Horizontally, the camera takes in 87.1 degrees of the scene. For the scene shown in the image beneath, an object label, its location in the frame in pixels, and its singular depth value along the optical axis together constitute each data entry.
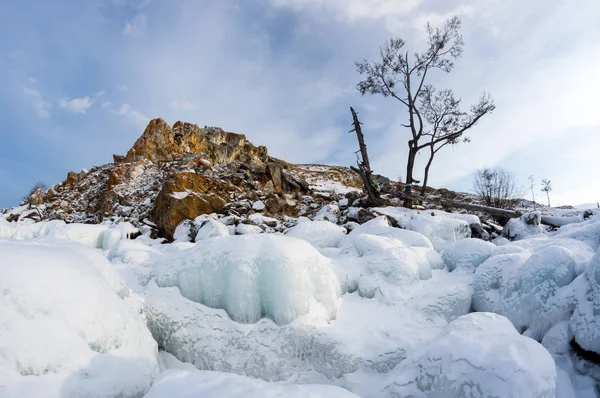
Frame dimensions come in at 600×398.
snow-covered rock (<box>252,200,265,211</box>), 12.29
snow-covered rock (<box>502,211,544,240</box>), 8.34
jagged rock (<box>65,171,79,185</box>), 23.50
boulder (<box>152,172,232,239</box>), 11.33
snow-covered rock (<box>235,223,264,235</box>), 9.55
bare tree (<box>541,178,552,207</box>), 33.61
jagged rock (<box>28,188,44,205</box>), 19.75
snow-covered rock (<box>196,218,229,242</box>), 9.01
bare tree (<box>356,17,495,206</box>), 13.12
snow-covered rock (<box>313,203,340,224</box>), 11.27
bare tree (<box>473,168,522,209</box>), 20.50
